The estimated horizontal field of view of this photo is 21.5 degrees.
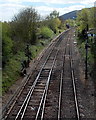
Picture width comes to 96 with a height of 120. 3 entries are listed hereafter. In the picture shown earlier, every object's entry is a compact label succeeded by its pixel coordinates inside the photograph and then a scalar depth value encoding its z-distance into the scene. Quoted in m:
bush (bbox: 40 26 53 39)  52.23
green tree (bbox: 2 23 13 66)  20.27
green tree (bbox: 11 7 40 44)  29.25
